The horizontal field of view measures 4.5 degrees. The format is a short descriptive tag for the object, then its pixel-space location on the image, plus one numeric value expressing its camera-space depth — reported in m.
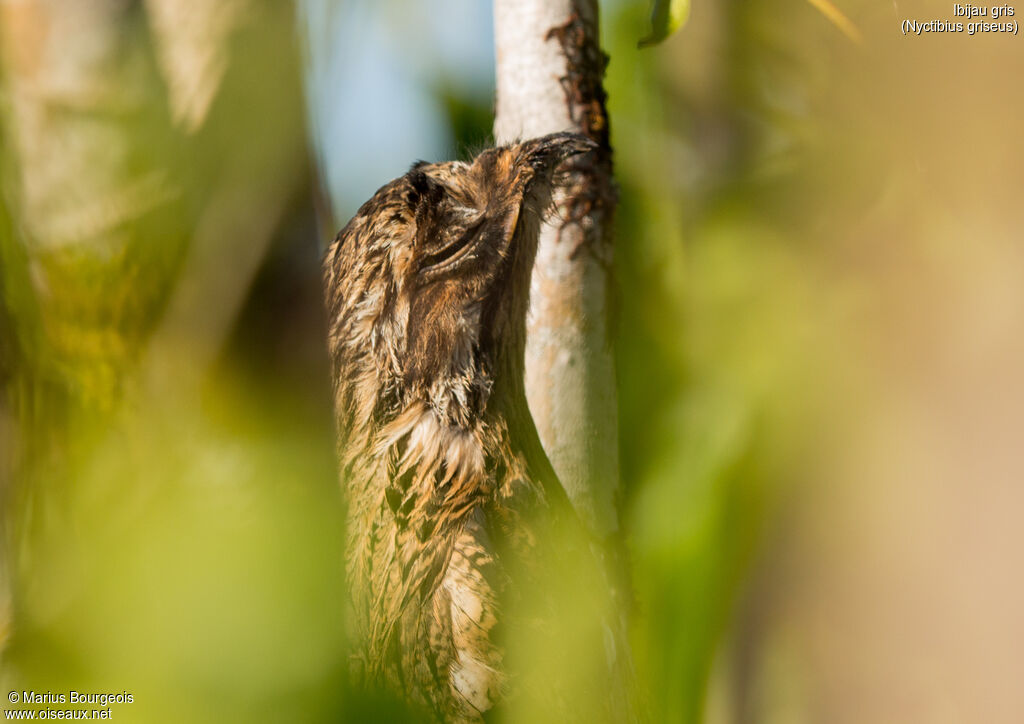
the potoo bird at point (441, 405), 3.70
